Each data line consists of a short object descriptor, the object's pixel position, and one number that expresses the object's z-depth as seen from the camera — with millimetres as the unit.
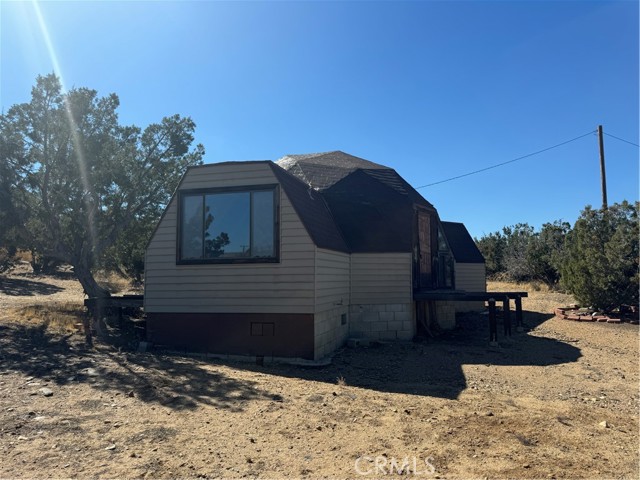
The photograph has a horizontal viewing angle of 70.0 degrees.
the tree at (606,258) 16469
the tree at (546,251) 33531
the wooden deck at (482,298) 13108
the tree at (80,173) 14258
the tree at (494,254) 41812
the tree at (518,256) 36062
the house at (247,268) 10477
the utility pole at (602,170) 23844
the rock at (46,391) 6883
